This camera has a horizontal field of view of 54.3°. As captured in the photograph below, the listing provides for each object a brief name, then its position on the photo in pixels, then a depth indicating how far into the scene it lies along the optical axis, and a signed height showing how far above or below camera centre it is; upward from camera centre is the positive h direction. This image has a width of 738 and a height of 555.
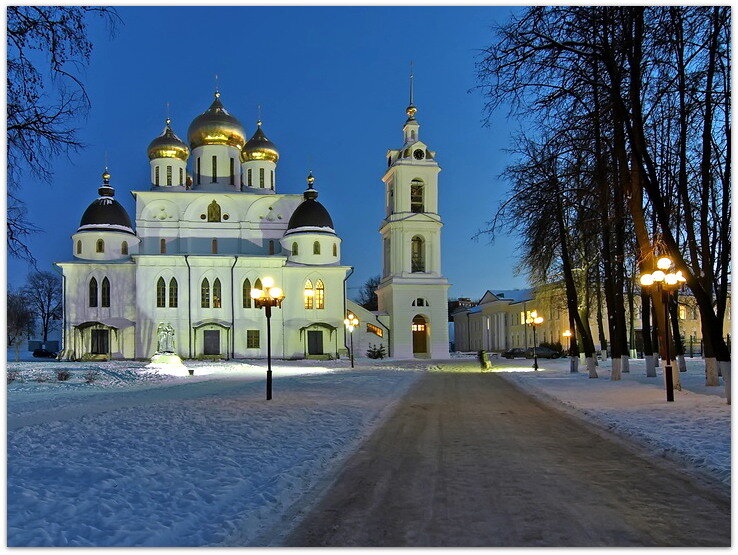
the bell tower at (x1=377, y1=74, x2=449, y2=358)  55.91 +6.15
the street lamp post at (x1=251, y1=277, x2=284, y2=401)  19.66 +1.30
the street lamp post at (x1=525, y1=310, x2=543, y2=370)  39.69 +0.98
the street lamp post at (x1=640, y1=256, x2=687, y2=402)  16.17 +1.27
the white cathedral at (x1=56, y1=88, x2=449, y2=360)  51.16 +5.94
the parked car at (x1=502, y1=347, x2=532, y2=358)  57.72 -1.34
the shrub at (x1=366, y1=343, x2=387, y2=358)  53.59 -0.92
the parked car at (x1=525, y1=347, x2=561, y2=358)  55.47 -1.34
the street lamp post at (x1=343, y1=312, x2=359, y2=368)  43.12 +1.15
